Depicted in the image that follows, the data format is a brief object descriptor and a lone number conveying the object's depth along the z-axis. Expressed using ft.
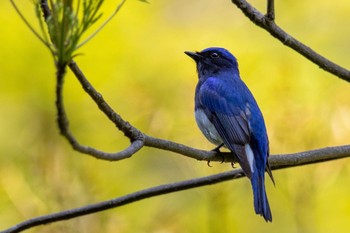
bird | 23.11
